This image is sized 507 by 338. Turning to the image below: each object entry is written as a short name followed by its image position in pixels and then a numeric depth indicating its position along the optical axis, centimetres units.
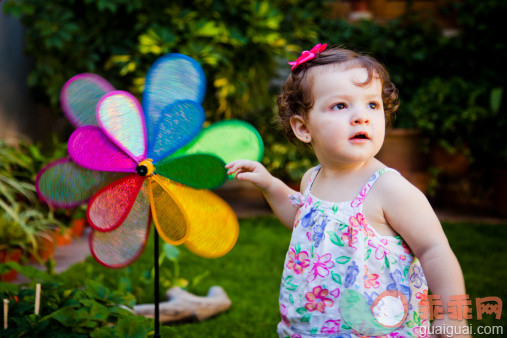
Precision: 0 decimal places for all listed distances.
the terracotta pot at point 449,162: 489
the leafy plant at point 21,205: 293
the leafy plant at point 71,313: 158
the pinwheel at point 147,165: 147
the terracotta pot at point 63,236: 337
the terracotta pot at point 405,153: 486
